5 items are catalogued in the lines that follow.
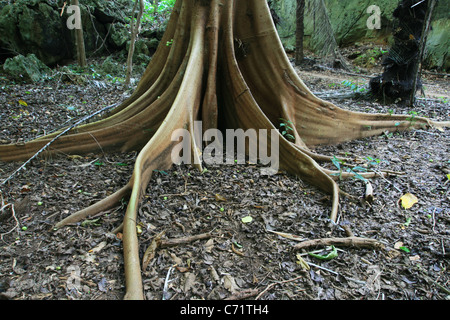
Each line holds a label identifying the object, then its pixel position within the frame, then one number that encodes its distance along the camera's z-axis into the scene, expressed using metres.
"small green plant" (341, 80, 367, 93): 6.37
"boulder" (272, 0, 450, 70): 10.98
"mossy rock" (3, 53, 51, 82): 7.05
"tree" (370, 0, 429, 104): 5.37
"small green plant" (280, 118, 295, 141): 3.37
